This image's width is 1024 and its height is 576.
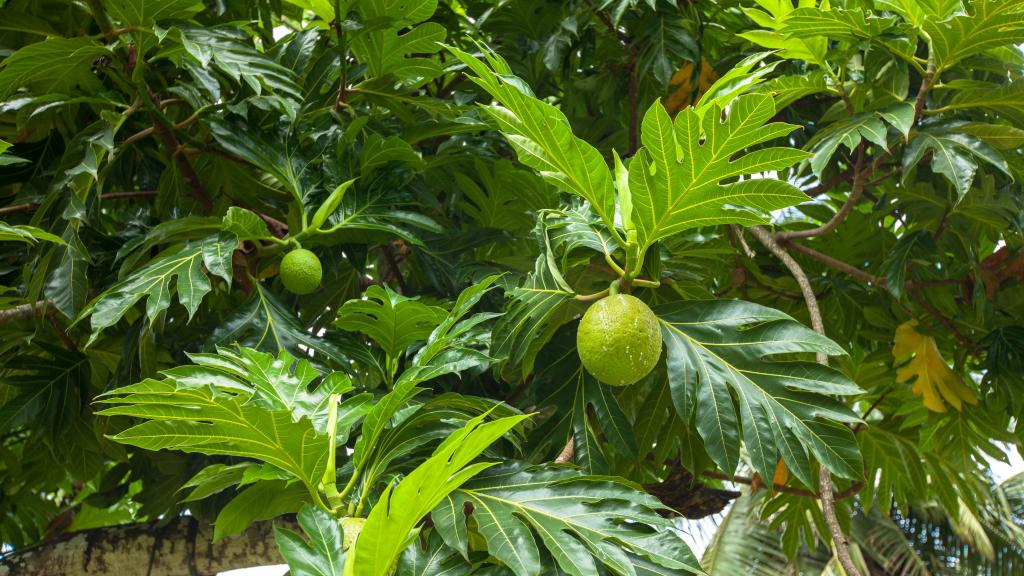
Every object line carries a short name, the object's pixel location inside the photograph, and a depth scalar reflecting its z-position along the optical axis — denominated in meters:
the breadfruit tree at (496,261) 1.19
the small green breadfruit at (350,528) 1.03
